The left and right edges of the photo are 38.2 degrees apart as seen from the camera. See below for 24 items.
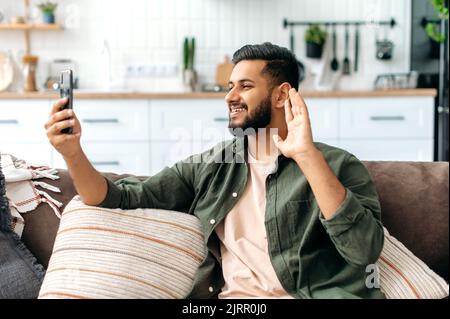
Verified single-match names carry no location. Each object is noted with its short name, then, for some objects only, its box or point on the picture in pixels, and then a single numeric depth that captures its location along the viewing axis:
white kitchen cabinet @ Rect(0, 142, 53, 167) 3.47
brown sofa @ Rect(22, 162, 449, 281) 1.67
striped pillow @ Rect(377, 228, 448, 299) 1.42
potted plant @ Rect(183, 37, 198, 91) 3.92
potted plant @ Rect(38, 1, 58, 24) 3.88
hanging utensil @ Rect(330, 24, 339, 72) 4.05
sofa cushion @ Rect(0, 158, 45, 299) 1.51
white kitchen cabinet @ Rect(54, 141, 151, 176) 3.51
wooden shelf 3.82
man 1.31
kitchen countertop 3.46
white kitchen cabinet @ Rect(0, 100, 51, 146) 3.47
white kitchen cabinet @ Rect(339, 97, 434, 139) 3.61
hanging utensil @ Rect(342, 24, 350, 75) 4.06
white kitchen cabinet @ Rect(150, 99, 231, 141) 3.55
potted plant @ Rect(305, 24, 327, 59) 3.98
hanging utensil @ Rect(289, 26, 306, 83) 3.93
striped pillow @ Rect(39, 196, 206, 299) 1.38
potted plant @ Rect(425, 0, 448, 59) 3.43
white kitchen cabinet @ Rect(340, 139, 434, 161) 3.62
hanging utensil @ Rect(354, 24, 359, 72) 4.06
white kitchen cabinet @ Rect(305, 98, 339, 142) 3.59
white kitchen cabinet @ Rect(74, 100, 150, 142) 3.48
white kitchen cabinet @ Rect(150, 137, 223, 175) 3.55
